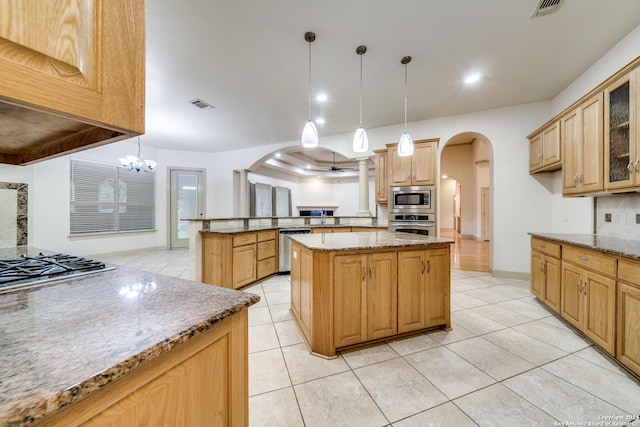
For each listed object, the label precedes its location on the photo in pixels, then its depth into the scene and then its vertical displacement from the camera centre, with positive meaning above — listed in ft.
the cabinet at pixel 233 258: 10.88 -2.21
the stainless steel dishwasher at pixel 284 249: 13.91 -2.14
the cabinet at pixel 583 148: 7.64 +2.32
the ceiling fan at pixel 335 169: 27.17 +5.25
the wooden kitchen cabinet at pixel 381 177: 14.79 +2.29
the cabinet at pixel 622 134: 6.40 +2.35
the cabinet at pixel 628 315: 5.23 -2.30
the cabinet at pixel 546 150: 9.97 +2.92
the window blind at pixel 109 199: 16.20 +1.01
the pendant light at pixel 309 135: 7.87 +2.61
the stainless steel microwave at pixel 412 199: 13.12 +0.79
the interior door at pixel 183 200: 21.44 +1.16
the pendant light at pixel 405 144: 8.74 +2.56
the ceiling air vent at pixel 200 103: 11.93 +5.65
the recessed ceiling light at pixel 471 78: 9.84 +5.74
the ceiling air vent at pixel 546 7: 6.38 +5.71
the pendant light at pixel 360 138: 8.19 +2.64
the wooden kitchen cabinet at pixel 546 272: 8.07 -2.13
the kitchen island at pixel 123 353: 1.35 -0.97
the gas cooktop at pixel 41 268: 3.00 -0.84
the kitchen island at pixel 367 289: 6.30 -2.17
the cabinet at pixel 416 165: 13.32 +2.79
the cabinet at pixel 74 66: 1.54 +1.10
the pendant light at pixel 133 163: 15.09 +3.21
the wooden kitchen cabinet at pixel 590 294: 5.89 -2.23
